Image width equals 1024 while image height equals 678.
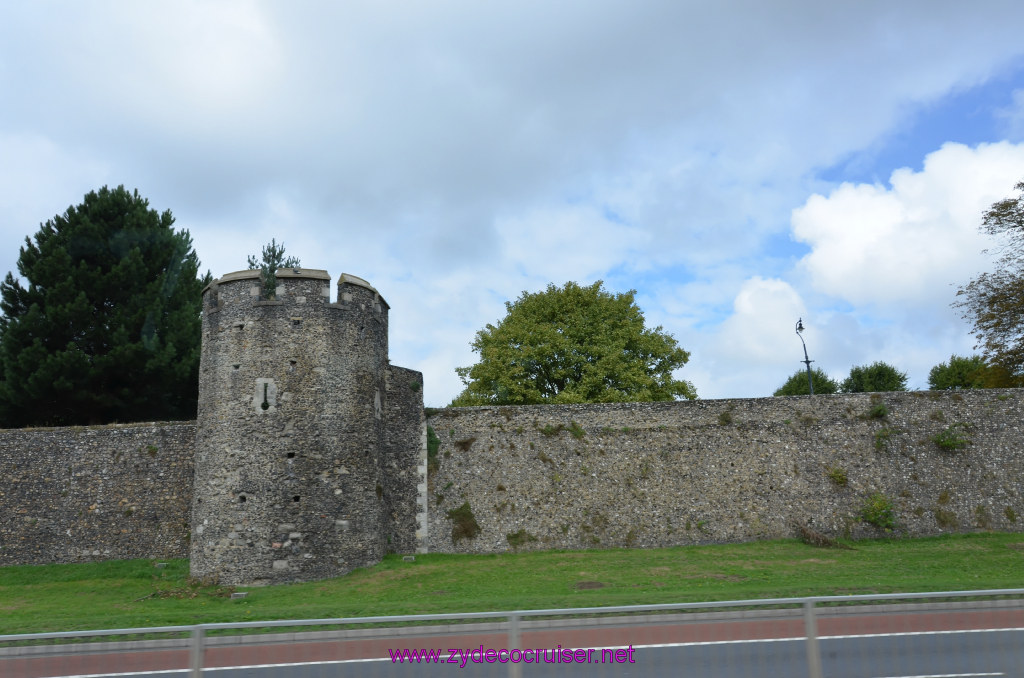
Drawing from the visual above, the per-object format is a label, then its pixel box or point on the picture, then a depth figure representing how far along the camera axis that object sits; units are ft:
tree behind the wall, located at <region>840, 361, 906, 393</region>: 180.14
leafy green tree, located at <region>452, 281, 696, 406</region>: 121.08
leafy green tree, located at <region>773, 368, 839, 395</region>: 187.13
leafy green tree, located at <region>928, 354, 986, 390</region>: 172.14
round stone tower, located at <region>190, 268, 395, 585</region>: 59.00
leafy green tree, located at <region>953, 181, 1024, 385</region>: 107.55
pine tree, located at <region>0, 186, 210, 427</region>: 90.07
